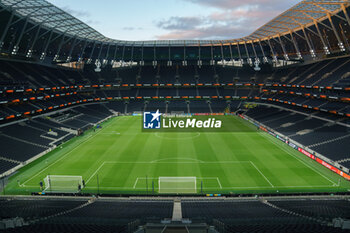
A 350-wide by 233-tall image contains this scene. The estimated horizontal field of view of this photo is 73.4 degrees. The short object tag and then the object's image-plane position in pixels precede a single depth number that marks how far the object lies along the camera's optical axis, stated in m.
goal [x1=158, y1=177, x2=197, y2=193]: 24.81
